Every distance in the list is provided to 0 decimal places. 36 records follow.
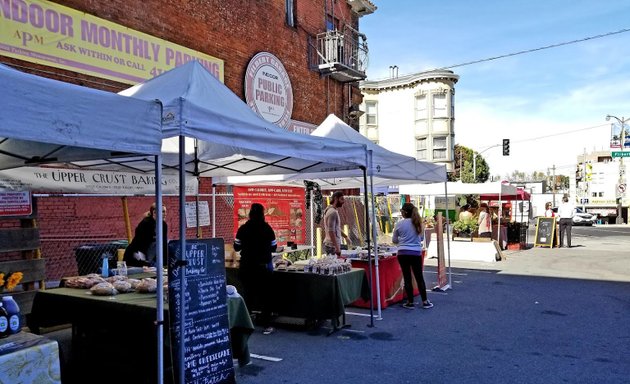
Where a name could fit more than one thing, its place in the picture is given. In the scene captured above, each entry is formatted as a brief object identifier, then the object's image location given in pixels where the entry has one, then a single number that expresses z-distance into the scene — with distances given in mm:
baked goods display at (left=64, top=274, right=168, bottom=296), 5161
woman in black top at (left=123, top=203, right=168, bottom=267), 7102
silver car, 43938
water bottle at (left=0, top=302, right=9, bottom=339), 3334
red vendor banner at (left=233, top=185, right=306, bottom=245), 10570
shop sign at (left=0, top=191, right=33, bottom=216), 7738
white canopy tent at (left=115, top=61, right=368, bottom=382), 4144
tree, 49469
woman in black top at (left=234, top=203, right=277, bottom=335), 6492
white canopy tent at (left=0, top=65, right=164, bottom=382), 2871
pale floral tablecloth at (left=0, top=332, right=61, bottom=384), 2980
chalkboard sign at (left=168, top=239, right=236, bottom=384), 4348
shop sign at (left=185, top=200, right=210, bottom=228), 10531
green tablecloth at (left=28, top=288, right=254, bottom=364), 4723
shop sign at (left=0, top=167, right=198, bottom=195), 7141
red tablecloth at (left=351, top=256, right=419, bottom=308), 8442
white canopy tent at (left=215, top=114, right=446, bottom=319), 7730
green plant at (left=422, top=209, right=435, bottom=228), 20552
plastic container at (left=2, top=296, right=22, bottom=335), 3415
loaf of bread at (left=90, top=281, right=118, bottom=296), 5125
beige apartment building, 36656
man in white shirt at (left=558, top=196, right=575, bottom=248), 19172
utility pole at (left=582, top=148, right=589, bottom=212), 61669
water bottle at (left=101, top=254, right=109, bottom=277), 6090
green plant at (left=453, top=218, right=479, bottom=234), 16531
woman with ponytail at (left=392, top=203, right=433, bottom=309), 8258
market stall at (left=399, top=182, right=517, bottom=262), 15516
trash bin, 7967
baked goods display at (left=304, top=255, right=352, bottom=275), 6898
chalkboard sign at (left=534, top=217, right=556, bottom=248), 19656
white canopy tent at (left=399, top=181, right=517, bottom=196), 17391
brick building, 9031
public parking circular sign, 13836
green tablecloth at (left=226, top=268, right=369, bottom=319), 6684
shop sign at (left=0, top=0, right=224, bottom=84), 8539
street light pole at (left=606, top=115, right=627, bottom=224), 52531
